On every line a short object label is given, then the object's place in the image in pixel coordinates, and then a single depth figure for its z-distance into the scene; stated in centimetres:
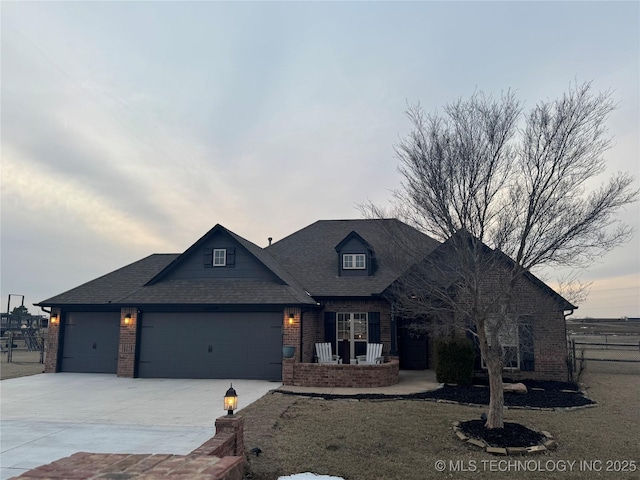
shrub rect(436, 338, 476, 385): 1284
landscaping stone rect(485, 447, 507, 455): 655
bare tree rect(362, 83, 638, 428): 736
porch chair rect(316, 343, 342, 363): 1516
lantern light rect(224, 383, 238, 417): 632
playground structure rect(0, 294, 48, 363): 2506
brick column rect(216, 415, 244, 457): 582
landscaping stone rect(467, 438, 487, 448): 683
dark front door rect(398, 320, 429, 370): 1678
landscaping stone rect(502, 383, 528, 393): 1162
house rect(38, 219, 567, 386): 1416
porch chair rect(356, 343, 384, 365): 1470
